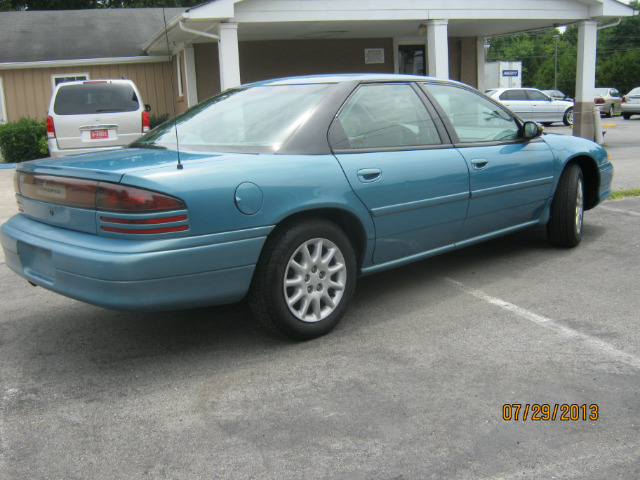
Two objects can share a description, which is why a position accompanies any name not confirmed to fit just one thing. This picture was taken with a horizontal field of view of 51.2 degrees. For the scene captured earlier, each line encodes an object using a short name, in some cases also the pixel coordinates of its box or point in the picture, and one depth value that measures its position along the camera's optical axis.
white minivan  11.59
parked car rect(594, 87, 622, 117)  30.19
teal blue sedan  3.27
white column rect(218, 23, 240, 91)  11.34
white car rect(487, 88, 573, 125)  24.08
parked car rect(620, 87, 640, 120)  28.78
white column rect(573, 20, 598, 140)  14.40
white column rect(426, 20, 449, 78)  13.03
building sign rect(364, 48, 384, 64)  17.04
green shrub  15.48
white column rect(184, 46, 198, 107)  15.21
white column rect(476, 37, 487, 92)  17.86
